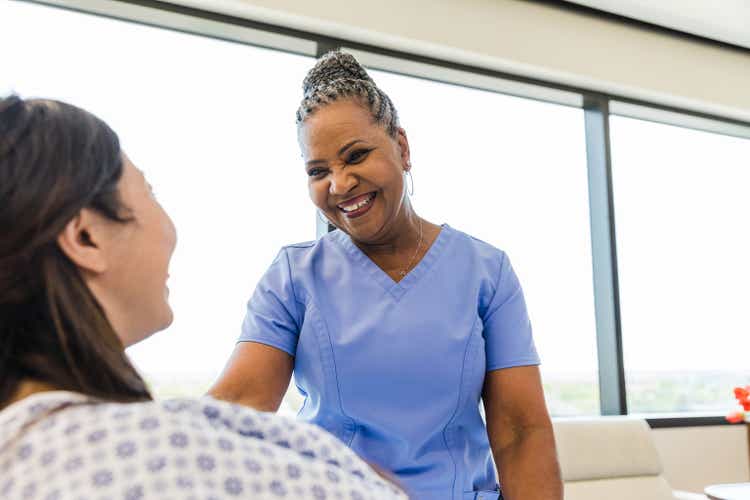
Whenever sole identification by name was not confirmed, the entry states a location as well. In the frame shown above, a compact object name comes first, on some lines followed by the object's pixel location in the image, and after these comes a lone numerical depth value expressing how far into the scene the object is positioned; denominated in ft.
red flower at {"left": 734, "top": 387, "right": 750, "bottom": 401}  10.62
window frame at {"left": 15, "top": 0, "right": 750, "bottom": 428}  8.95
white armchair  8.97
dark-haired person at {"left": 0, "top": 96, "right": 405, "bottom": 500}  1.60
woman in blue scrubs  3.88
